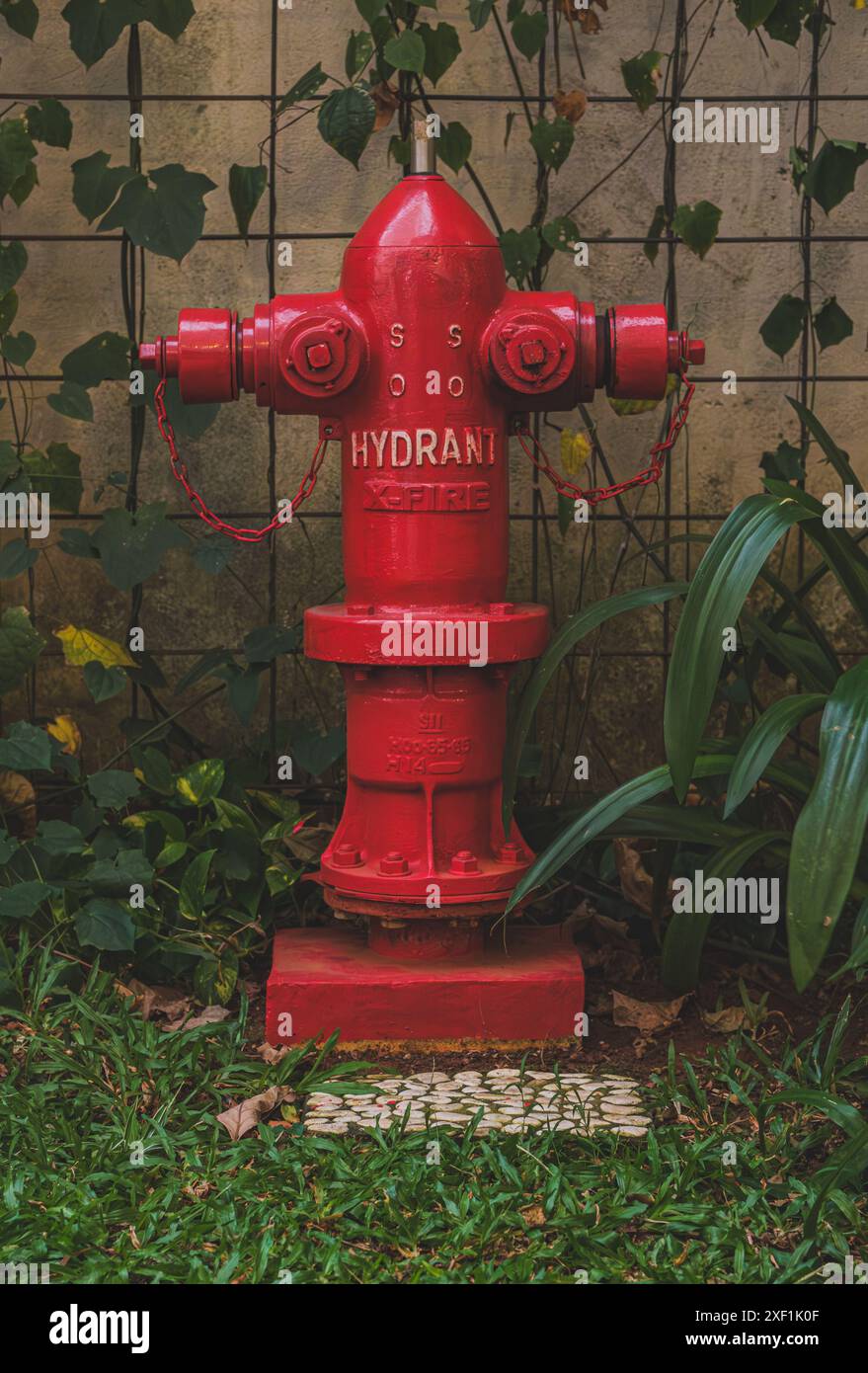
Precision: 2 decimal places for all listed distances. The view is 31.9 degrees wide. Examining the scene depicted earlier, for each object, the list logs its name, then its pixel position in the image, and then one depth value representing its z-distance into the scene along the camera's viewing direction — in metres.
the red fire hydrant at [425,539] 2.50
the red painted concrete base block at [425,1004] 2.54
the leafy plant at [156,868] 2.71
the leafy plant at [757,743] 1.94
